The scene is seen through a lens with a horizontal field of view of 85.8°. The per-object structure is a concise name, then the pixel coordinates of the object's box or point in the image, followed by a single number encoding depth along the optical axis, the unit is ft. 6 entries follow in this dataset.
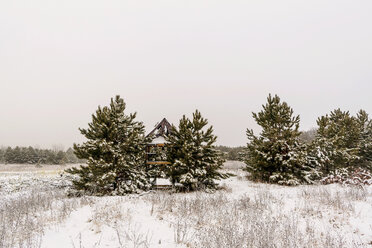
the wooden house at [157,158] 45.65
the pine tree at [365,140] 63.52
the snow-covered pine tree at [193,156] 41.78
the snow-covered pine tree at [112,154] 38.73
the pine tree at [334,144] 51.80
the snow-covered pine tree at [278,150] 49.08
